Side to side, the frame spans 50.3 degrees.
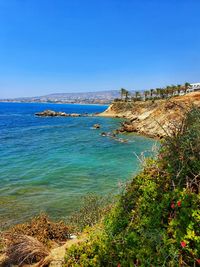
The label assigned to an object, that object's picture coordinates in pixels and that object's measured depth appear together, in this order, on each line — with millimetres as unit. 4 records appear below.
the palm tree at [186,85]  73790
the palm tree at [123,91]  92767
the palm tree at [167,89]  78651
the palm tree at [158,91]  83652
